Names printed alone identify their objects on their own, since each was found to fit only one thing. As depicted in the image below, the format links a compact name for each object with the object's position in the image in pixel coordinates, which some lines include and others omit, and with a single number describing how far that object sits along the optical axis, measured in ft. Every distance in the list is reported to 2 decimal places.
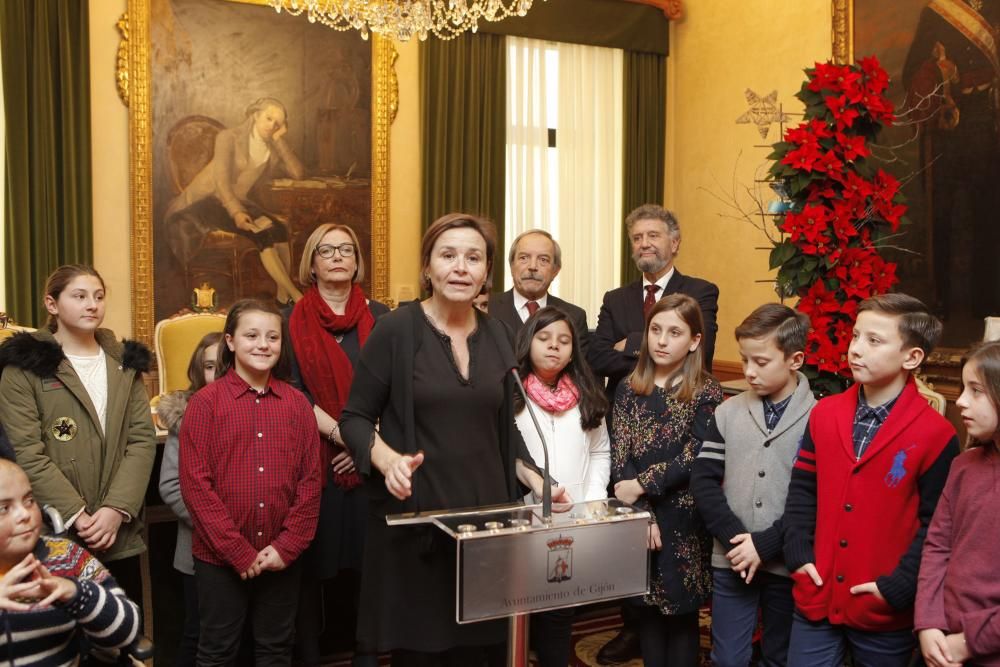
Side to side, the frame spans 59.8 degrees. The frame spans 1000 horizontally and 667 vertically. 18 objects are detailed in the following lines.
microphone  5.28
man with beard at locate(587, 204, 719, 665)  11.46
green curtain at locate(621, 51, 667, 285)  24.91
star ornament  19.79
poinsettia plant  9.96
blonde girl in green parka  8.87
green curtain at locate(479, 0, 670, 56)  23.39
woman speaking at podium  6.43
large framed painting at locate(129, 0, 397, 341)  20.30
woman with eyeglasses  9.96
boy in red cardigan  7.32
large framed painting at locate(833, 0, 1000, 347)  16.39
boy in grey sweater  8.52
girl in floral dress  9.12
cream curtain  23.85
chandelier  16.05
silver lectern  4.93
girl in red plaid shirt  8.63
